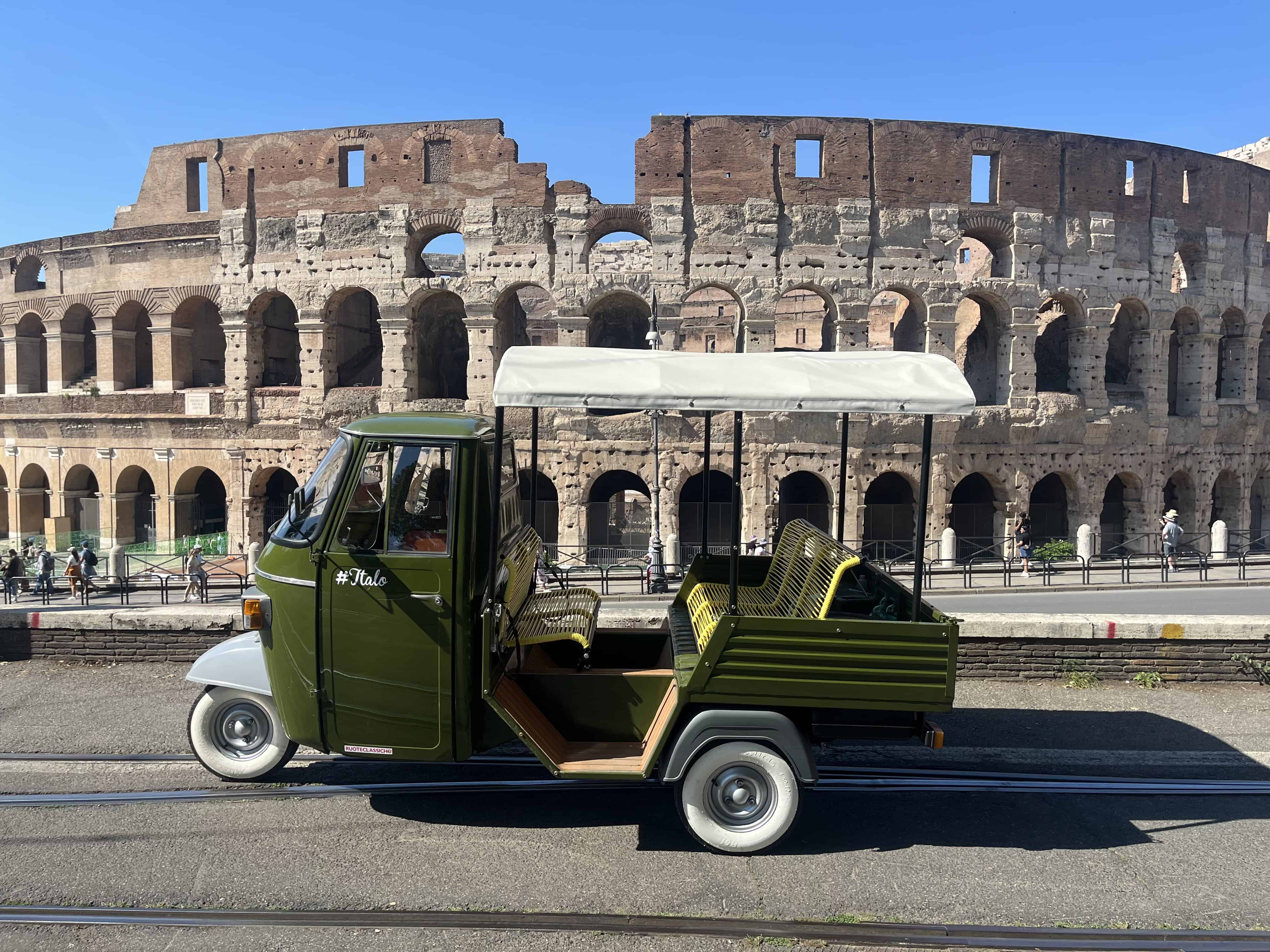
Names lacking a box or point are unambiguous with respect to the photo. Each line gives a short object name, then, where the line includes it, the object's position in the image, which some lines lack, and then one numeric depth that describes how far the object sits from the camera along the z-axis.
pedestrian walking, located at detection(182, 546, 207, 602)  15.60
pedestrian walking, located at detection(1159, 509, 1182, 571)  18.66
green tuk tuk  4.45
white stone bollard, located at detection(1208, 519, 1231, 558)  20.03
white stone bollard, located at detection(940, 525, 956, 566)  18.56
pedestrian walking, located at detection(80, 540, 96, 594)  16.83
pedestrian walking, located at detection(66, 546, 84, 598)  15.56
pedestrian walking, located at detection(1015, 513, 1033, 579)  18.00
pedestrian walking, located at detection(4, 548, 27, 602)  15.99
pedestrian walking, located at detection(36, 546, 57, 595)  15.98
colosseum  19.61
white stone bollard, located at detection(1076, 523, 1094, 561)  19.53
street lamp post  15.65
